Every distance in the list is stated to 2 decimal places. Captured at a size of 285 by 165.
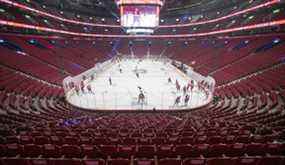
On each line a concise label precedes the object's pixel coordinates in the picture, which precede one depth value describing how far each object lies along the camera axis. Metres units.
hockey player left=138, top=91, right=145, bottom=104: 12.45
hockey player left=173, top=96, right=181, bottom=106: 12.13
